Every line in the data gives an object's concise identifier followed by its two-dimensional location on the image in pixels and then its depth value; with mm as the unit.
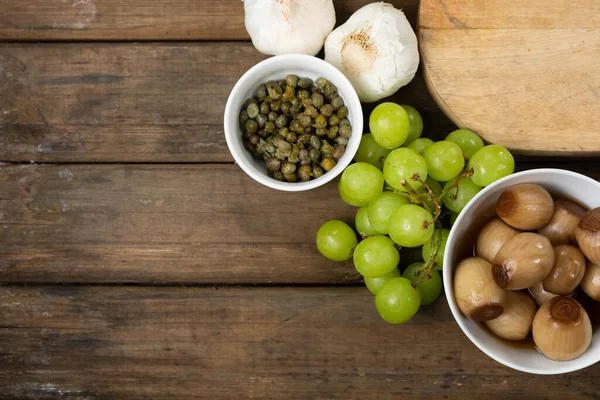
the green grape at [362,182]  777
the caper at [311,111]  822
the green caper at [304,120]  820
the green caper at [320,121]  820
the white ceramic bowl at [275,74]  795
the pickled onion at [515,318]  693
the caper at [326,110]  821
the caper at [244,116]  833
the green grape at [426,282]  826
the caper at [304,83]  834
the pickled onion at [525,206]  681
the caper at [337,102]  824
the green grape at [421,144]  819
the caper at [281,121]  826
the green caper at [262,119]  828
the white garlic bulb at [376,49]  799
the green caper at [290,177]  823
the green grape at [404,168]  749
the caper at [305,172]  818
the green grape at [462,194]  791
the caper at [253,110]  822
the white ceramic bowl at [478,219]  678
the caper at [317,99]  820
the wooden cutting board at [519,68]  804
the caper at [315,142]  818
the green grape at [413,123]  846
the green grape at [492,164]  753
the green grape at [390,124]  768
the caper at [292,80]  828
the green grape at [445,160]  765
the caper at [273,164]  822
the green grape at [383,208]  779
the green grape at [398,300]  782
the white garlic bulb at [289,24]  798
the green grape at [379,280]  827
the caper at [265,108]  828
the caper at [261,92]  833
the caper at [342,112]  825
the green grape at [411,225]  727
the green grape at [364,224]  830
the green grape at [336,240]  832
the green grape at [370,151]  837
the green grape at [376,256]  781
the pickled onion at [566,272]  668
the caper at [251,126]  824
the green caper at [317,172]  819
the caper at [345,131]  817
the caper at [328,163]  814
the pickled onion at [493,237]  704
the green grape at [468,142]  806
